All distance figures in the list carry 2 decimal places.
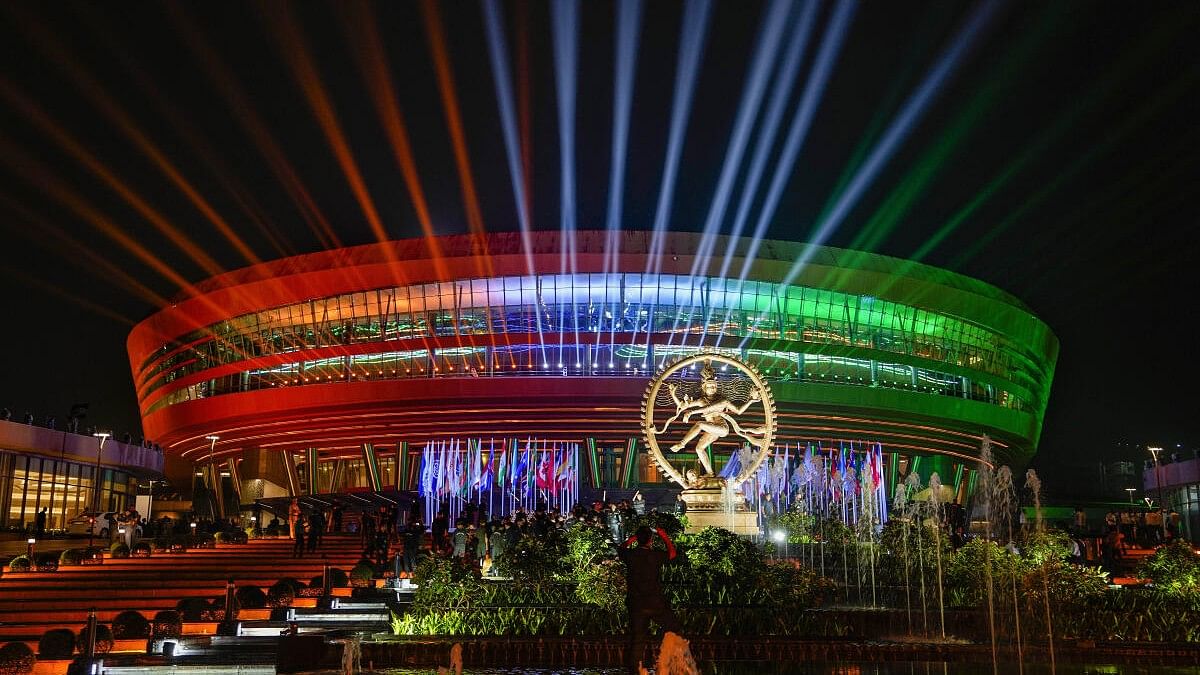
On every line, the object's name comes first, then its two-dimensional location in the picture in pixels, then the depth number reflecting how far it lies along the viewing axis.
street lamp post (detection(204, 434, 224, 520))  70.69
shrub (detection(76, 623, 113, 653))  16.95
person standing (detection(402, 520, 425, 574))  27.64
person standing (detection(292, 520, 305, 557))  32.84
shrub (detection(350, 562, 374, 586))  24.02
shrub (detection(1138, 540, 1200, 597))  19.77
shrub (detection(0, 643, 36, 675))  15.21
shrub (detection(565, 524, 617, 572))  19.46
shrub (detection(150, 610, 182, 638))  18.22
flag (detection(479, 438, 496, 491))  62.91
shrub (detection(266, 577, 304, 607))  21.45
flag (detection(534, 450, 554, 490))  62.22
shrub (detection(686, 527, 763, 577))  19.44
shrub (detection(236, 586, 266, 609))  21.41
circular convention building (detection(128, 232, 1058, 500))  60.25
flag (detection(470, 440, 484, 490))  62.78
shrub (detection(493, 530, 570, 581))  19.78
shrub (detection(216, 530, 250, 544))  38.84
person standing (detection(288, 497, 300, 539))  38.88
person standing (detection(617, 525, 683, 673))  12.20
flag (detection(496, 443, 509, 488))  63.31
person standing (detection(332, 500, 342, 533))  44.39
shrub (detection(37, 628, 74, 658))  16.58
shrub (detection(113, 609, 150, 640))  18.22
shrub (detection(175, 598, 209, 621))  20.19
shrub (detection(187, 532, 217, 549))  37.56
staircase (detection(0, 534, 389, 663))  19.25
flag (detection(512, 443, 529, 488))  63.44
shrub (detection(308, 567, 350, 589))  24.16
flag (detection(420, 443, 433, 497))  61.78
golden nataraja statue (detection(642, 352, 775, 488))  26.58
